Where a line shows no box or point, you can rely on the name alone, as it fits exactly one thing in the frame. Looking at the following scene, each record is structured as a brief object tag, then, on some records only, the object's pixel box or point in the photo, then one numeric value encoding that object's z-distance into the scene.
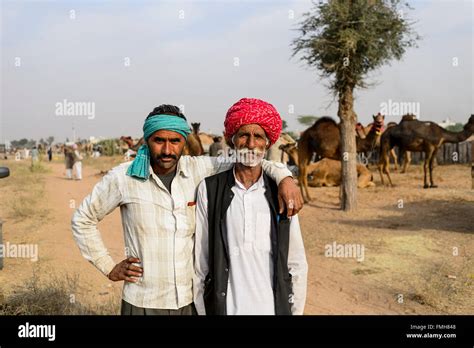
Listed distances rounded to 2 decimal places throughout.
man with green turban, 2.47
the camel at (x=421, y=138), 13.59
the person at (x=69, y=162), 20.92
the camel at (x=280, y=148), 11.24
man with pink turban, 2.39
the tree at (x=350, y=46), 9.67
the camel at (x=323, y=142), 11.81
